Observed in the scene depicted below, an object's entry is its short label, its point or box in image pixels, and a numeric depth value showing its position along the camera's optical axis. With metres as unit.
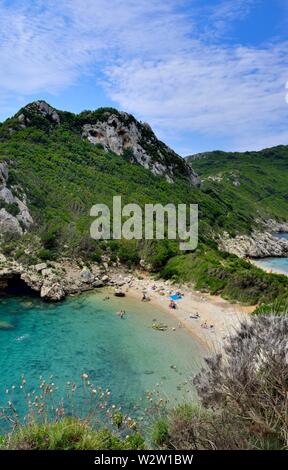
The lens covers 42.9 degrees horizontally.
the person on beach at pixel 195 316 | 33.81
